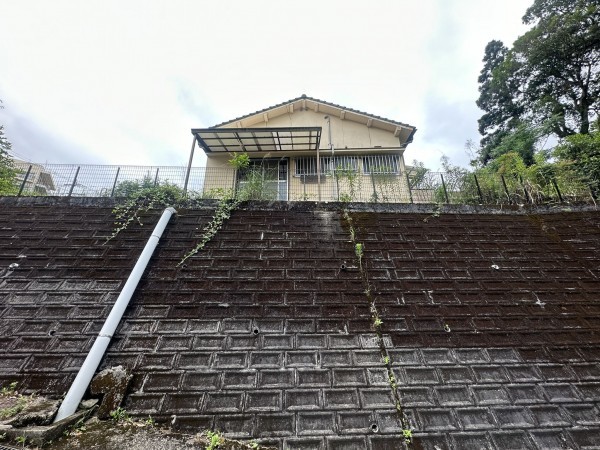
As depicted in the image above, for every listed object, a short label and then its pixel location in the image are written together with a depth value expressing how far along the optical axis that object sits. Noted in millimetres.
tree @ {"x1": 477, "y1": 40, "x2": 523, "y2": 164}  15732
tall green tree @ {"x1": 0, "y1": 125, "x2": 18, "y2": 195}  6285
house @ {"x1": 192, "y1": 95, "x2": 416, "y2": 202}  8375
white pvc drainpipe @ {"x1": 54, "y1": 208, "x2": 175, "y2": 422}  2287
